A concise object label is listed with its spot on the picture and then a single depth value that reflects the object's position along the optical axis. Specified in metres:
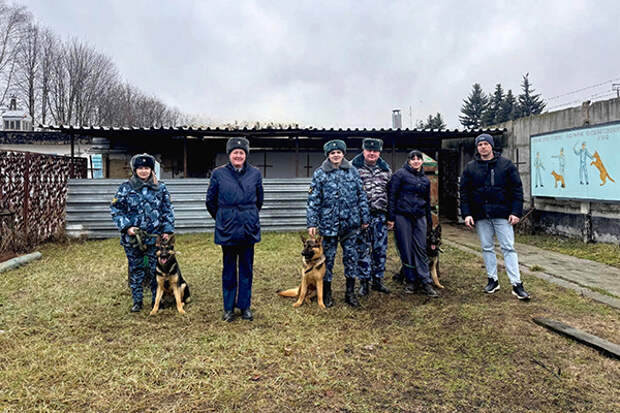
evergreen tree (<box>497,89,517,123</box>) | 39.12
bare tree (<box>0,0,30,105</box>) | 25.86
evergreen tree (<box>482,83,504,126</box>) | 39.41
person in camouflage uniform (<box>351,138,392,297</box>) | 4.45
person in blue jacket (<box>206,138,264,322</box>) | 3.53
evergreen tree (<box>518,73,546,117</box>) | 39.69
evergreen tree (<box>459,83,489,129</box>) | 41.12
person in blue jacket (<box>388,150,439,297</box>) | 4.33
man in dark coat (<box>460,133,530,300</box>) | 4.14
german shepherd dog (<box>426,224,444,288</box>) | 4.61
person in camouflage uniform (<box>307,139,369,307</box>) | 3.93
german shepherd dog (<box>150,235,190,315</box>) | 3.76
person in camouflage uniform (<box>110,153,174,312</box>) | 3.76
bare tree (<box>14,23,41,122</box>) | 27.38
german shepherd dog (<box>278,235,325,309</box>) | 3.89
